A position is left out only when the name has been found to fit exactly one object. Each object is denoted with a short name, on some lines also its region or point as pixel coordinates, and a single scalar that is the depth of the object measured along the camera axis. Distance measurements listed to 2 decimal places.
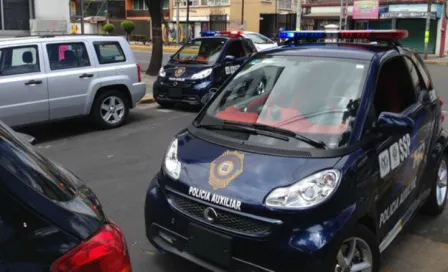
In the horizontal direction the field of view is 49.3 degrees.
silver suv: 7.40
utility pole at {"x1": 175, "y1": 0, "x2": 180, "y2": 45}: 47.09
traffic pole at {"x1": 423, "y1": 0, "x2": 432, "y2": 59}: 27.37
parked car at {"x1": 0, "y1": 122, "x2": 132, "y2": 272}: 1.56
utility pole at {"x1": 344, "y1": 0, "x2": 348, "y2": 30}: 32.70
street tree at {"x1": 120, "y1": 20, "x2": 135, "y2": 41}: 49.58
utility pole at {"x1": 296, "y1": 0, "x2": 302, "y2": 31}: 28.83
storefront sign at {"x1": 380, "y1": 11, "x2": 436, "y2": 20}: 31.61
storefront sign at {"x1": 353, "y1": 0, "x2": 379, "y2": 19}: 33.12
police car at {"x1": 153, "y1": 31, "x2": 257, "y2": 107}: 10.44
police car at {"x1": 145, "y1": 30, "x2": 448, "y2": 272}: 2.90
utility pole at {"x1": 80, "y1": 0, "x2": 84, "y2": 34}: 10.75
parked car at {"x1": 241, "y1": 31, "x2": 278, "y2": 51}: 20.01
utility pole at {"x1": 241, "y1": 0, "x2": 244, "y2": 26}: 47.38
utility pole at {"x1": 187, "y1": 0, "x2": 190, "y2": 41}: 47.41
